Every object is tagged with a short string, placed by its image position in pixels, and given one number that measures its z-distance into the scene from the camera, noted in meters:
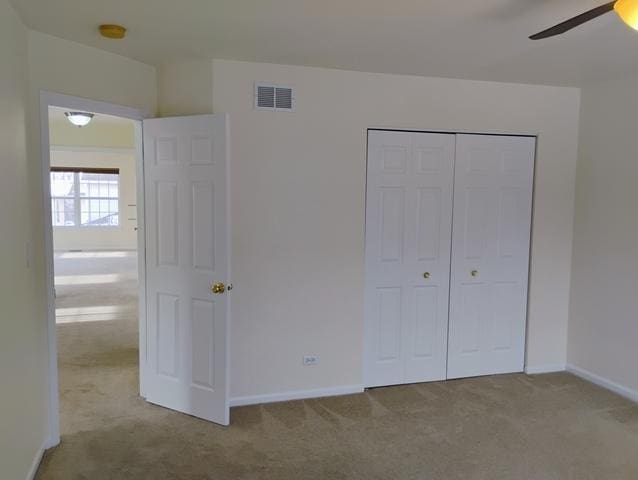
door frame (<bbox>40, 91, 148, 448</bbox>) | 2.81
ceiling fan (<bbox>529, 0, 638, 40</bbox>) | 1.68
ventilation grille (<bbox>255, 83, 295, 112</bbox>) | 3.38
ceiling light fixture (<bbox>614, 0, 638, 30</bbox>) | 1.66
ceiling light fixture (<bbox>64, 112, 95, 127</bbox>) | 6.64
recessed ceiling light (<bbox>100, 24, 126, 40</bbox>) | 2.61
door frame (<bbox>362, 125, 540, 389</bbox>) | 3.68
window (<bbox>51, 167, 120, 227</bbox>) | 11.13
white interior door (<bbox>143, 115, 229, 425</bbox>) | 3.13
